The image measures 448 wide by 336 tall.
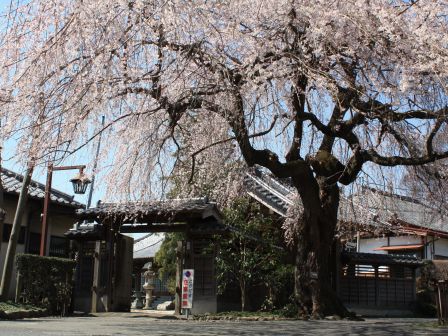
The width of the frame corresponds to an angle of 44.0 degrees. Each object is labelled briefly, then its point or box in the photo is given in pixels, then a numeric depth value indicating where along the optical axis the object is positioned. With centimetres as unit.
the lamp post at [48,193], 1602
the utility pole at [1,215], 1340
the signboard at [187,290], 1469
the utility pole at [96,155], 1095
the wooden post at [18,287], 1431
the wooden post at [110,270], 1720
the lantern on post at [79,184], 1579
